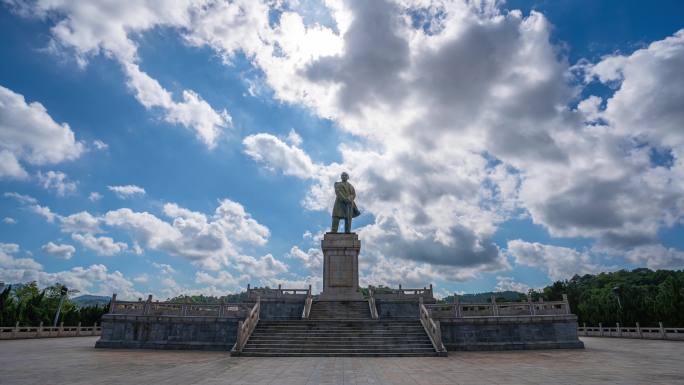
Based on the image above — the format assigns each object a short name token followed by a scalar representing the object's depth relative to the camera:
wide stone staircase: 17.44
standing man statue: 30.73
